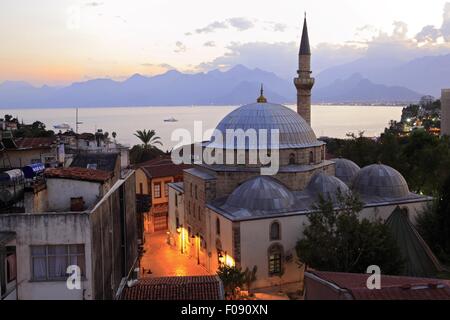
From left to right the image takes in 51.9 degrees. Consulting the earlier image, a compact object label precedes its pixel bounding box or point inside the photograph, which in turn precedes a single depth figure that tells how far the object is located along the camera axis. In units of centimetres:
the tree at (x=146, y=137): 4857
